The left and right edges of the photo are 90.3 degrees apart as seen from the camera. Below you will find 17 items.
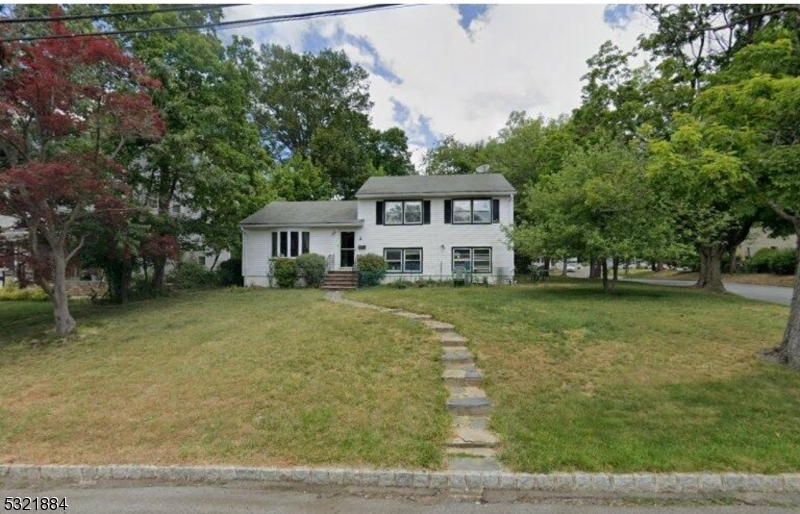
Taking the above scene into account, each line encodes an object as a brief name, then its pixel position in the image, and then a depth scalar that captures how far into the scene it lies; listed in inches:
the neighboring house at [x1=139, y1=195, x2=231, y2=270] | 664.4
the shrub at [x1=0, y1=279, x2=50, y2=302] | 679.1
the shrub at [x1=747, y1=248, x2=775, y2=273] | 1204.2
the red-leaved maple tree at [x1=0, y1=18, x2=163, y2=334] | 345.7
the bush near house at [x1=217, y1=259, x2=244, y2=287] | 853.2
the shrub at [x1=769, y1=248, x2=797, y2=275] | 1100.9
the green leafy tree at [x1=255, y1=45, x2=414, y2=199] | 1365.7
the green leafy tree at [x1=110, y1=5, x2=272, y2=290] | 598.2
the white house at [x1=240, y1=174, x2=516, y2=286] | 761.6
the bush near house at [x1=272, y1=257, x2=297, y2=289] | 751.1
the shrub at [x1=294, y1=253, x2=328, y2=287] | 748.6
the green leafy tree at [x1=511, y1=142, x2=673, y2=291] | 490.3
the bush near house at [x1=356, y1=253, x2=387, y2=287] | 741.3
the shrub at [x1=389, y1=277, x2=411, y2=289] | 714.8
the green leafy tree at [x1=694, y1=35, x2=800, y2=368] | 214.5
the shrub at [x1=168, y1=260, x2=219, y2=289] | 767.7
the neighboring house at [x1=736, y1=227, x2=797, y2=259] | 1520.4
